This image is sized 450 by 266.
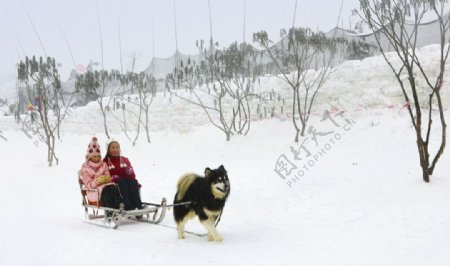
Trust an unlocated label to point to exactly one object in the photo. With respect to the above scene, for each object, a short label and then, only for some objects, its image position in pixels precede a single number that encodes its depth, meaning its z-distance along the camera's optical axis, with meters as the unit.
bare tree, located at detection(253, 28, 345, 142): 16.59
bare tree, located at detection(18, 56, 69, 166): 16.56
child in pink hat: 6.67
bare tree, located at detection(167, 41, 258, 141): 19.20
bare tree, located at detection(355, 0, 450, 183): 8.47
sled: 6.41
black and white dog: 5.52
